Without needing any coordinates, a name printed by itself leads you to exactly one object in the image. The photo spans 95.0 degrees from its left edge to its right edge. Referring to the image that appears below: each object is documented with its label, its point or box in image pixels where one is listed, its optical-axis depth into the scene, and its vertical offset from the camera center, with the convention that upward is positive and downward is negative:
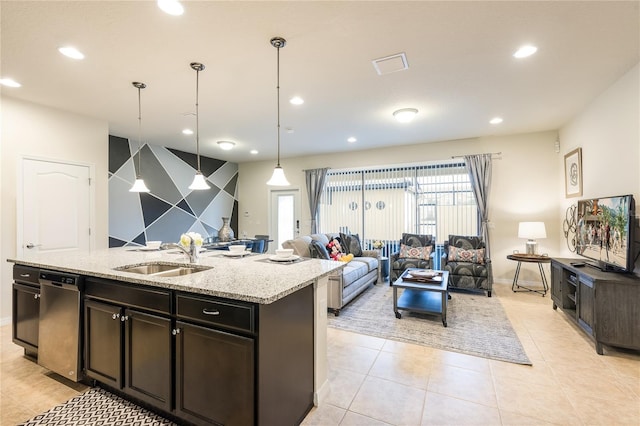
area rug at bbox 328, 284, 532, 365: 2.87 -1.31
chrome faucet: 2.48 -0.31
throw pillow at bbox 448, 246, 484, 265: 4.82 -0.71
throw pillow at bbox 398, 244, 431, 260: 5.26 -0.72
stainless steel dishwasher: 2.21 -0.85
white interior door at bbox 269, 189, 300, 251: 7.37 -0.03
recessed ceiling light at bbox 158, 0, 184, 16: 1.92 +1.40
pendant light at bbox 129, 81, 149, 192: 3.17 +0.36
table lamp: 4.51 -0.29
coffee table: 3.43 -1.05
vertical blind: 5.70 +0.21
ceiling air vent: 2.62 +1.40
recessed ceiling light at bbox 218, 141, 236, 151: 5.59 +1.35
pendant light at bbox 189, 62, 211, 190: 2.78 +0.34
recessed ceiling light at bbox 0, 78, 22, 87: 3.06 +1.42
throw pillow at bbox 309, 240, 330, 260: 4.20 -0.54
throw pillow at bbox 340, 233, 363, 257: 5.59 -0.60
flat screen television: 2.67 -0.21
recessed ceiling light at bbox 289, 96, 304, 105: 3.55 +1.41
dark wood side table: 4.42 -0.85
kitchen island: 1.53 -0.74
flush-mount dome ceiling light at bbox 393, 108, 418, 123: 3.93 +1.34
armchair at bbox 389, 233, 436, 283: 5.10 -0.74
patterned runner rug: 1.89 -1.33
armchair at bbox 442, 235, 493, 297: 4.54 -0.81
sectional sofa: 3.82 -0.85
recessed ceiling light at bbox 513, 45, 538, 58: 2.47 +1.39
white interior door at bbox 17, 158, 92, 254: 3.66 +0.11
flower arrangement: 2.47 -0.21
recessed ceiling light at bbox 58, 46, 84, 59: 2.48 +1.41
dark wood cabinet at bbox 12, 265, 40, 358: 2.52 -0.81
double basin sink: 2.31 -0.44
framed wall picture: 4.03 +0.57
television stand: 2.61 -0.89
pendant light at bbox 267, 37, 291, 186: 2.76 +0.35
